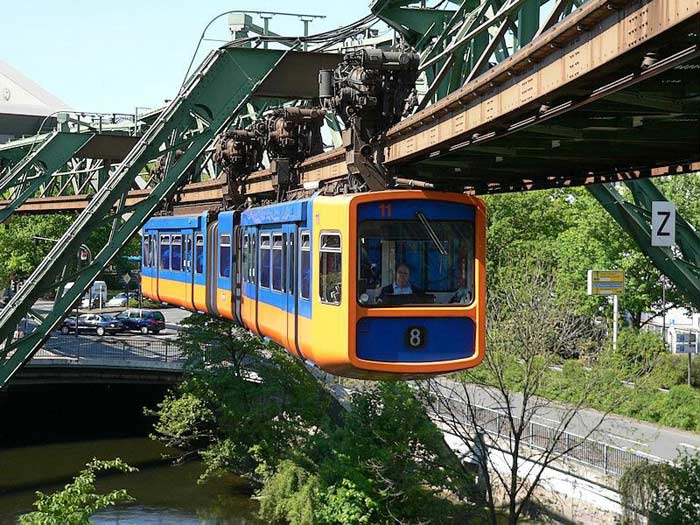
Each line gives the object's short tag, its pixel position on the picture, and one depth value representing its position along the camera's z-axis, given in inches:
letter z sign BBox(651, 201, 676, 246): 745.6
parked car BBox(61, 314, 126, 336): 1929.1
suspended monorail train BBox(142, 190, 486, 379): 482.6
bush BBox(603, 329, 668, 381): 885.2
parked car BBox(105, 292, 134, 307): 2667.3
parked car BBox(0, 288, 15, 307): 2489.2
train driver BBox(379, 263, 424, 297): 487.8
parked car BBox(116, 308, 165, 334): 1968.5
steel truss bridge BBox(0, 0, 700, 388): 322.3
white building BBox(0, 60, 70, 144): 2950.3
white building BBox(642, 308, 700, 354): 1315.2
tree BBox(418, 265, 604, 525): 863.1
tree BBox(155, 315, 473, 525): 865.5
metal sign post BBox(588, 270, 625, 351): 1332.4
